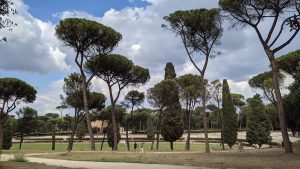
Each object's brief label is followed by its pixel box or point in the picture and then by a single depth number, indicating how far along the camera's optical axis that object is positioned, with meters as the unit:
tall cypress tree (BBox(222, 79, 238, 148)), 34.42
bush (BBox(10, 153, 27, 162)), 12.73
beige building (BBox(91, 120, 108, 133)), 87.91
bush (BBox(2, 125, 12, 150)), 34.34
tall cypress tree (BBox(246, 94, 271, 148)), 31.77
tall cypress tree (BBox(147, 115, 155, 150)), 54.31
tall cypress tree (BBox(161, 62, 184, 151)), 30.77
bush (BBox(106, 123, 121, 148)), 33.42
